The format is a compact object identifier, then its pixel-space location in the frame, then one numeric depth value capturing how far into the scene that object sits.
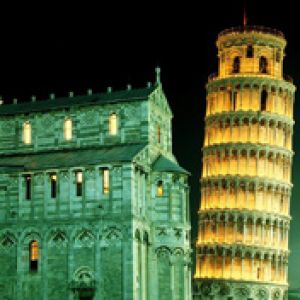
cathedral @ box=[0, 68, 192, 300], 80.25
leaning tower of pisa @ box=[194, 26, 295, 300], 112.06
